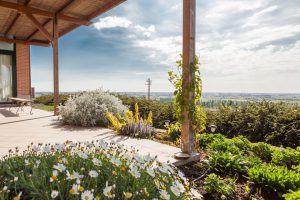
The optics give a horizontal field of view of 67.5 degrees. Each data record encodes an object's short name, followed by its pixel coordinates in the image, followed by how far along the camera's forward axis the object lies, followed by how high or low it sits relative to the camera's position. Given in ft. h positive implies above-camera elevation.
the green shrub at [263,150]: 9.95 -2.54
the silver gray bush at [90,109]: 17.51 -1.32
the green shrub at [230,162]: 7.98 -2.51
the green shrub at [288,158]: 8.70 -2.52
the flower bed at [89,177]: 3.74 -1.57
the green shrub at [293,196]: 5.41 -2.52
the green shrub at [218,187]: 6.45 -2.77
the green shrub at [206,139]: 11.67 -2.40
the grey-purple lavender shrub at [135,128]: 13.74 -2.18
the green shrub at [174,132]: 13.42 -2.35
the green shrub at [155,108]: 18.16 -1.37
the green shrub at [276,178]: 6.52 -2.53
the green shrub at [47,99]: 34.57 -1.20
